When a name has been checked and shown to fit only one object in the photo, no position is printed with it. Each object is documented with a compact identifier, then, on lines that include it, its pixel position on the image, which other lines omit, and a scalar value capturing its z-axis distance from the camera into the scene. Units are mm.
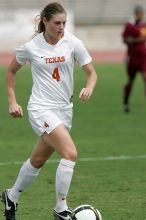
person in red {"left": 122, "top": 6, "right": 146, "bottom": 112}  37594
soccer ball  15391
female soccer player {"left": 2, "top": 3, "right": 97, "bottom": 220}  15805
